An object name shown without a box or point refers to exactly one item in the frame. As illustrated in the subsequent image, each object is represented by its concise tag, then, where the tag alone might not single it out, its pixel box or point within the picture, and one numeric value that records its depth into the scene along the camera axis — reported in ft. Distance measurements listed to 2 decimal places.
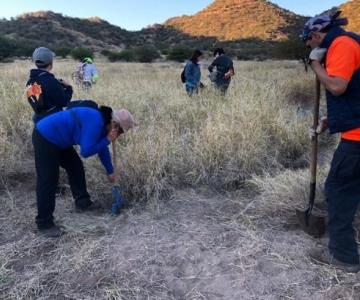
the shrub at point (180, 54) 111.75
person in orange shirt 8.73
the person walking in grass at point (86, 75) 31.35
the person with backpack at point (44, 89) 12.67
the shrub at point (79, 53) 102.73
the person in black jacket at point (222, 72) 29.55
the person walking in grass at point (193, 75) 29.46
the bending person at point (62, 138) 11.46
